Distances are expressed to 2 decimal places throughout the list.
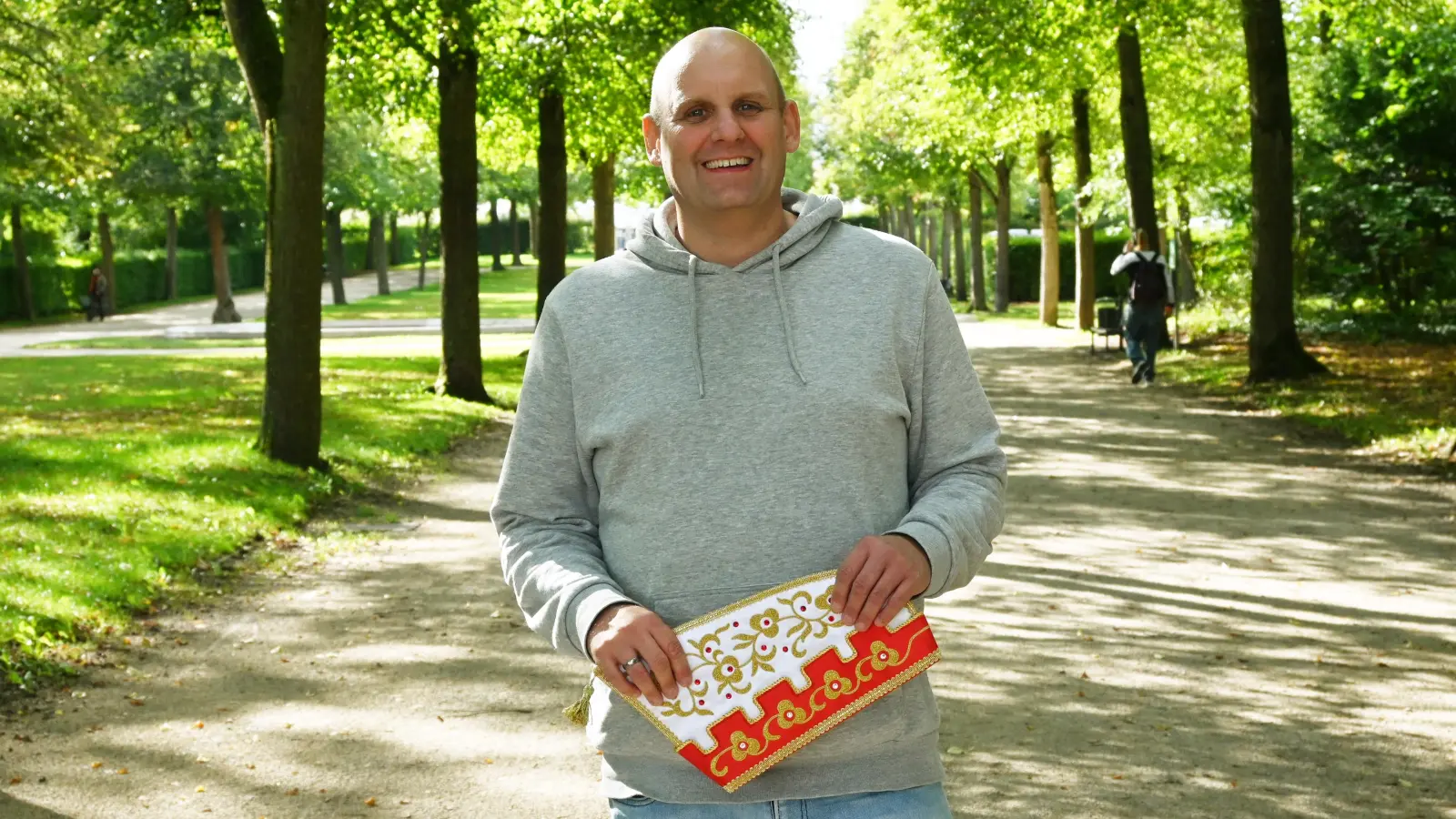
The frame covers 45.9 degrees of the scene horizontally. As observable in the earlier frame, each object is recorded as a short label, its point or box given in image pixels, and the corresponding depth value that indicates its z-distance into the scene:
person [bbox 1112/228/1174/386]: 22.42
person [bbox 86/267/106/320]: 51.78
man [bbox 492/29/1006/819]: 2.56
